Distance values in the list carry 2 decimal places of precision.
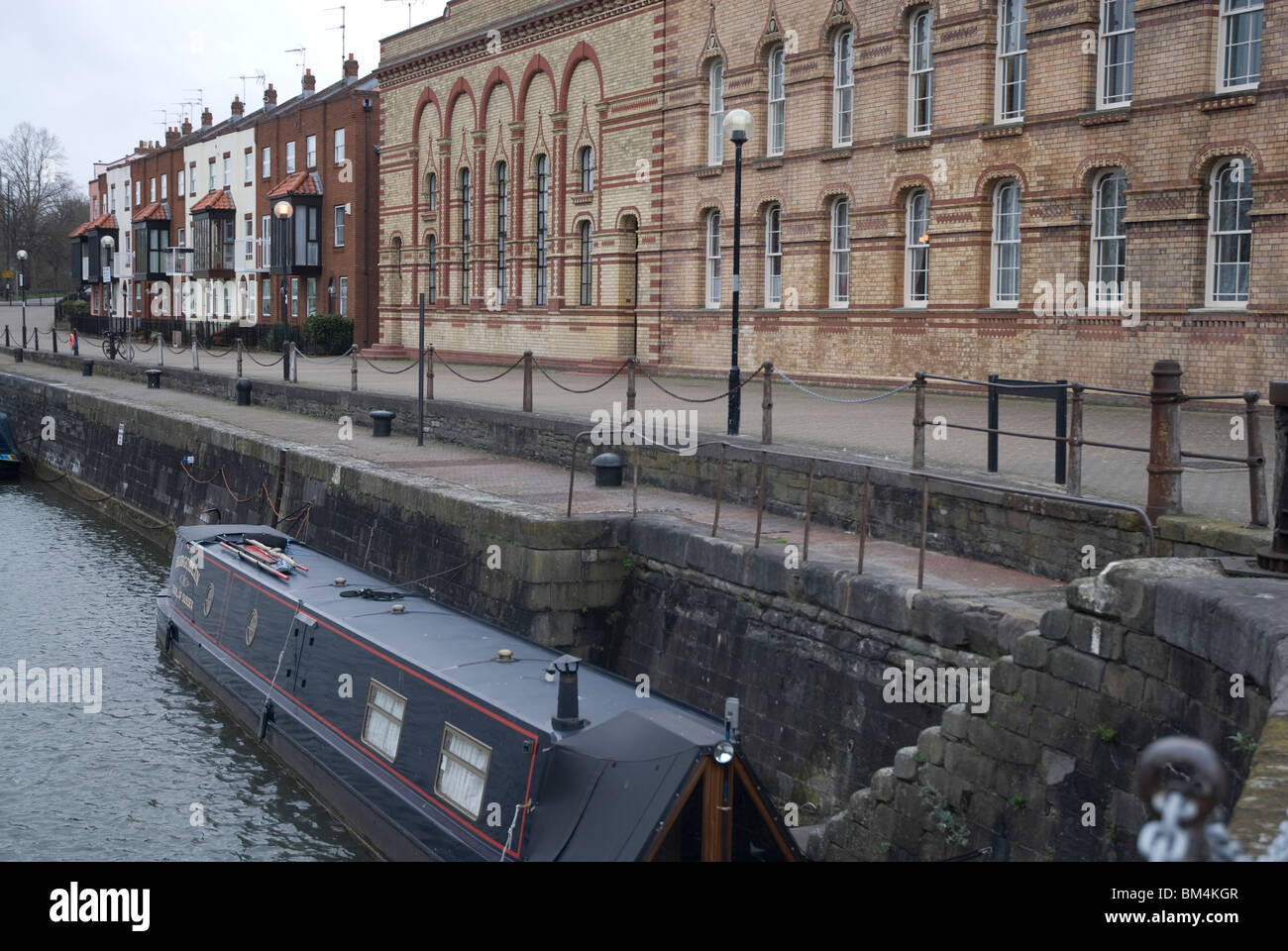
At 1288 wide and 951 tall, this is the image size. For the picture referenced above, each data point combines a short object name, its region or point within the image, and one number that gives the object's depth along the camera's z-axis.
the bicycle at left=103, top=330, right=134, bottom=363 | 36.33
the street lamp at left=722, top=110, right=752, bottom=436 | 14.66
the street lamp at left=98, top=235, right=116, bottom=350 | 40.44
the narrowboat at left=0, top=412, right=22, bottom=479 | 28.48
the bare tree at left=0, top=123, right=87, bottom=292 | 90.94
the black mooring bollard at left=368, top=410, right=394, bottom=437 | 20.39
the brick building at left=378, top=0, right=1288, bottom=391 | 16.11
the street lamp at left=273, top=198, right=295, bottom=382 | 27.86
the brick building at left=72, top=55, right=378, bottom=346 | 40.75
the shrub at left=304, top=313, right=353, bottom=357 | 39.69
